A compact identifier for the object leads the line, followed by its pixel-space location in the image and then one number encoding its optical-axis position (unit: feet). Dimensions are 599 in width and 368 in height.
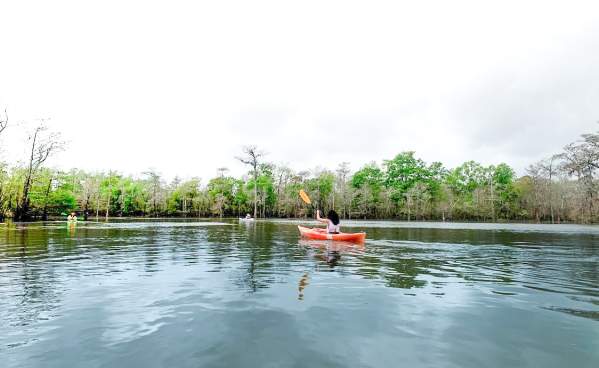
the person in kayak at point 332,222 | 71.46
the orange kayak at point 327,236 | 70.23
